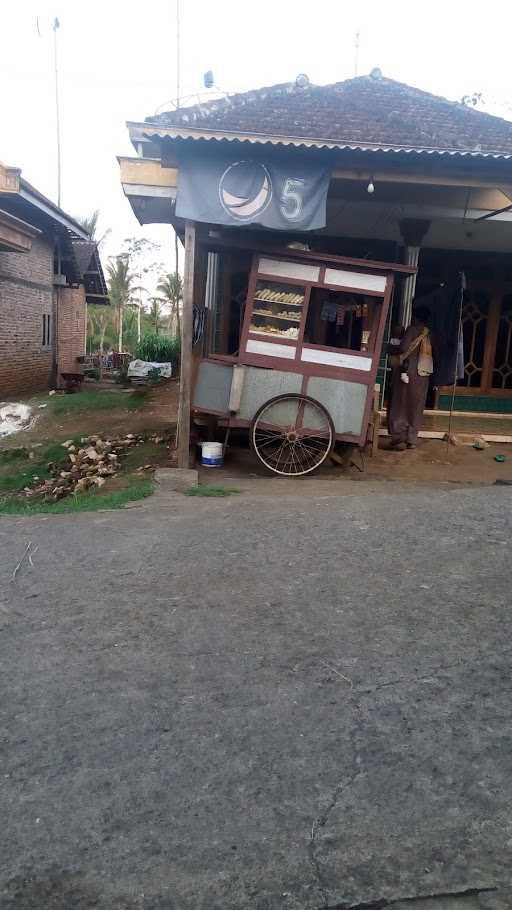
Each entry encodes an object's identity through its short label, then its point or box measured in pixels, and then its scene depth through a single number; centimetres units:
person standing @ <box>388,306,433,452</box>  936
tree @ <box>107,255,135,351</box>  4147
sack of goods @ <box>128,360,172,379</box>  2189
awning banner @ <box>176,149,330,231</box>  744
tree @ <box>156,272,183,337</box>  3686
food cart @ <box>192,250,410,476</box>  782
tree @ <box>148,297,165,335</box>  4144
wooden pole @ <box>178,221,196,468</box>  761
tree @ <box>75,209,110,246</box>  3744
